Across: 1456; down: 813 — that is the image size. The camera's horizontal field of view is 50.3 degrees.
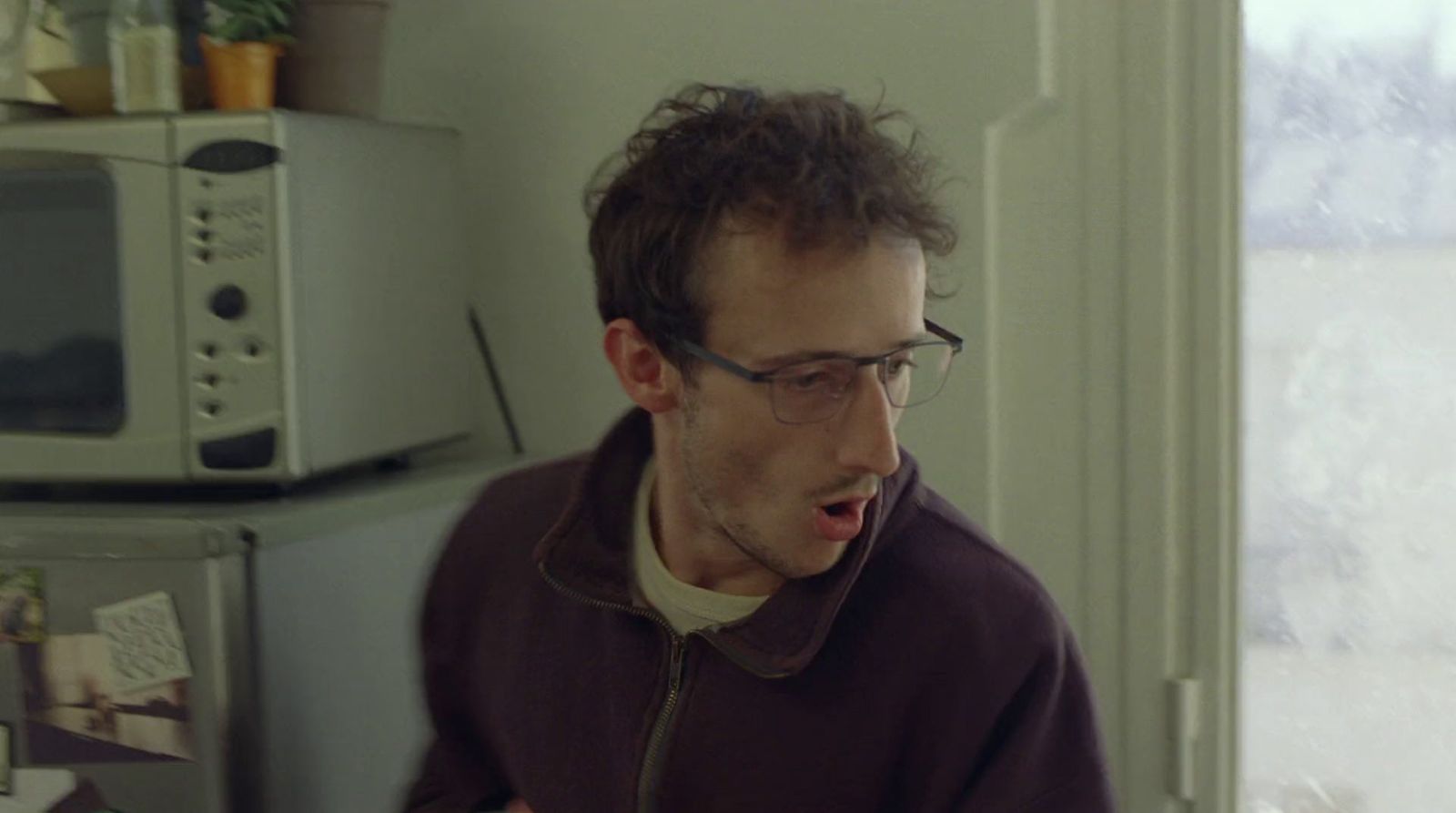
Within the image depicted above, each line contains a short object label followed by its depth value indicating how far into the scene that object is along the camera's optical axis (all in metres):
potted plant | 1.52
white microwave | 1.38
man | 1.06
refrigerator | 1.24
